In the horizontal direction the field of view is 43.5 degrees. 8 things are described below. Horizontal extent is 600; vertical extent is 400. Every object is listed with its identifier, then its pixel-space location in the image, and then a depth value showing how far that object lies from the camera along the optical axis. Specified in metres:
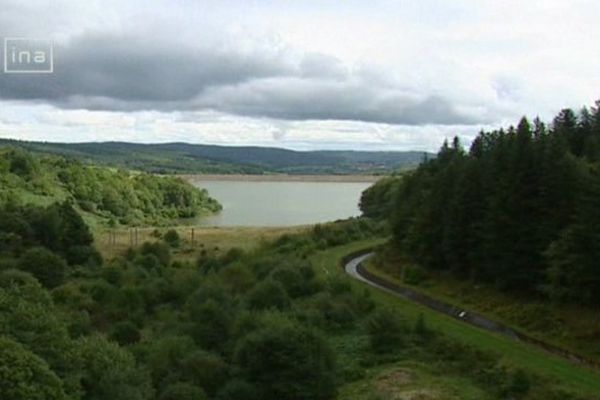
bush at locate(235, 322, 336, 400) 36.03
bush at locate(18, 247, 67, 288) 71.00
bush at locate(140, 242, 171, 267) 84.81
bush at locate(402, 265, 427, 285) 64.25
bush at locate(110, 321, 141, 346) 50.62
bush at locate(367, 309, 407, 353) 45.75
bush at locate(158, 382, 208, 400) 34.06
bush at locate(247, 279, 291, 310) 54.41
